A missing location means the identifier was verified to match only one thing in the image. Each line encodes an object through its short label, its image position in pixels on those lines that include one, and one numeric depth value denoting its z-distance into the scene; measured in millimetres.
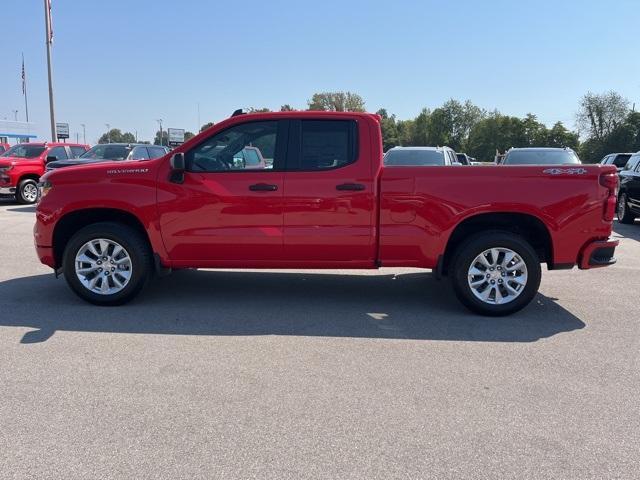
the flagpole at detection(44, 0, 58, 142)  26109
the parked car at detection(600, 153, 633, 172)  23938
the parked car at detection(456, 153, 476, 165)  20906
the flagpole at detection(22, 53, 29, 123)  54722
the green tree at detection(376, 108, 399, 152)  92938
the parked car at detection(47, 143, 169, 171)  15102
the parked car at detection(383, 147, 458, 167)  12164
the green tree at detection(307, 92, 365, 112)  77700
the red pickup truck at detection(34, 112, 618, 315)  5414
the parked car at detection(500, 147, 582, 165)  13109
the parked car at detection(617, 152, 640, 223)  12942
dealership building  65062
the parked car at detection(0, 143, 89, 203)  16047
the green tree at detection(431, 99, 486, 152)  112644
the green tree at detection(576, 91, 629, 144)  76062
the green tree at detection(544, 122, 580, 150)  80644
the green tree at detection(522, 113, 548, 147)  84938
